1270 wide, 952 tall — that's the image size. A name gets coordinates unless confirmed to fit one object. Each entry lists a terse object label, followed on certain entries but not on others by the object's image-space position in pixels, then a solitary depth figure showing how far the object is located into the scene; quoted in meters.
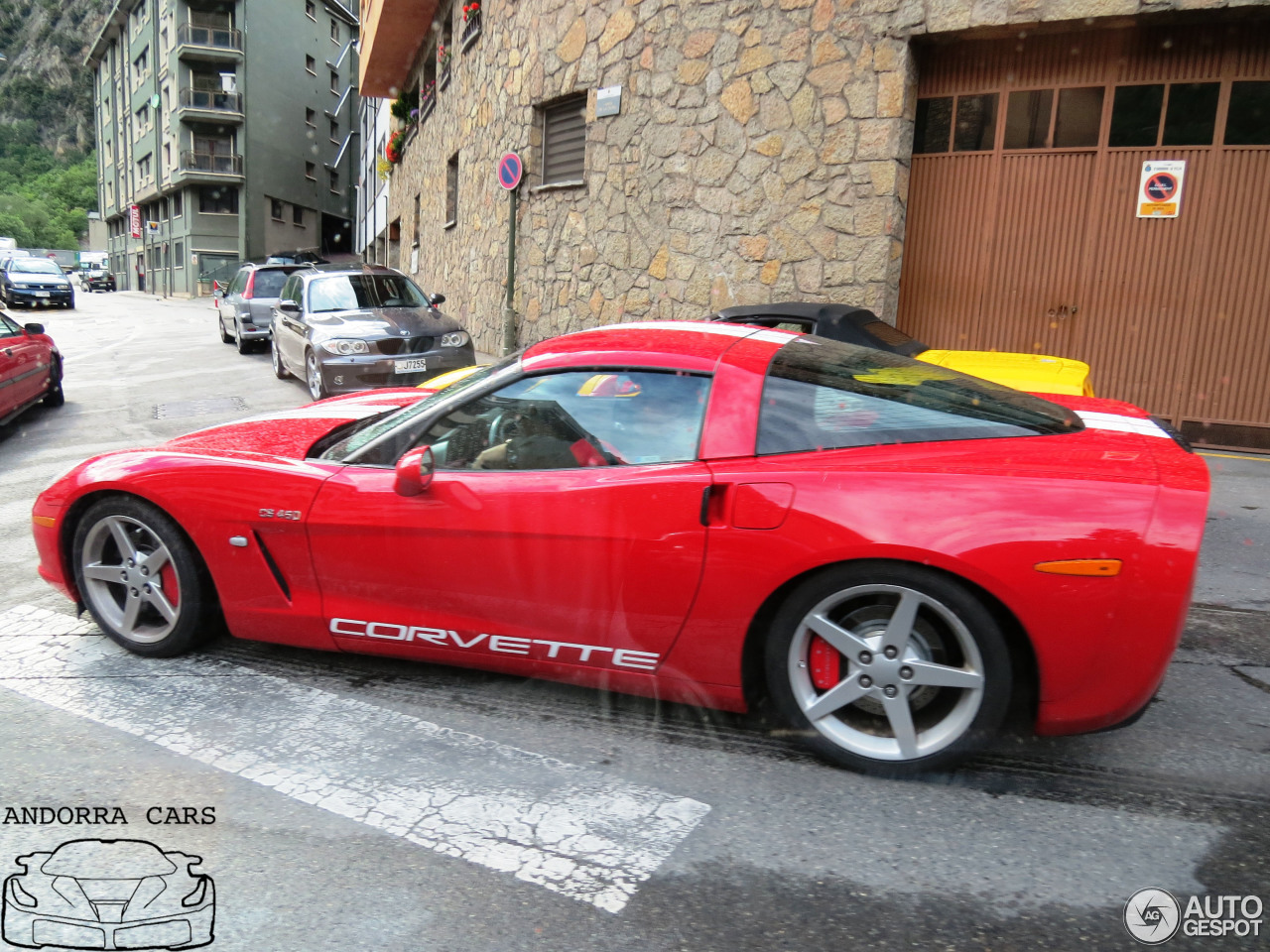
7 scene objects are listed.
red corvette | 2.54
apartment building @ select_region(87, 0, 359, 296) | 45.97
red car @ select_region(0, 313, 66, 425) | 8.72
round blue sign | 12.32
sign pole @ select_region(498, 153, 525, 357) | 12.36
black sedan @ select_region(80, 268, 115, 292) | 53.28
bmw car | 9.86
